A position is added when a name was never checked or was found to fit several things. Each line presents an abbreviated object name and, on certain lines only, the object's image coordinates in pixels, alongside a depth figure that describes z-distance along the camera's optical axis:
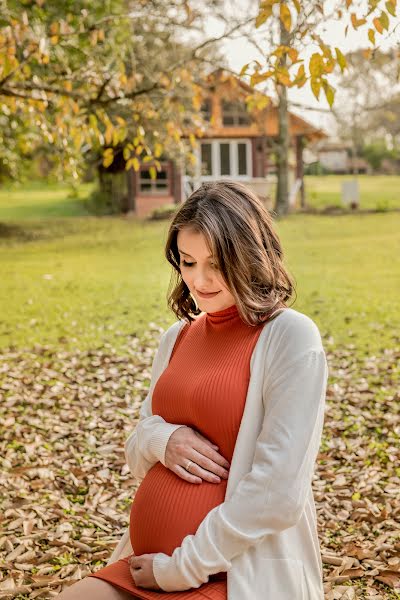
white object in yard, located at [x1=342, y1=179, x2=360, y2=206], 27.16
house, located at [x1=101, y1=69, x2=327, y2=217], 28.22
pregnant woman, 2.00
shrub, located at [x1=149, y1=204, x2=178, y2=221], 25.81
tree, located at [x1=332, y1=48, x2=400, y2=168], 25.86
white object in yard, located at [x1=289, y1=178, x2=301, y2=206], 28.44
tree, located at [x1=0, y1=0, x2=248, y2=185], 5.57
